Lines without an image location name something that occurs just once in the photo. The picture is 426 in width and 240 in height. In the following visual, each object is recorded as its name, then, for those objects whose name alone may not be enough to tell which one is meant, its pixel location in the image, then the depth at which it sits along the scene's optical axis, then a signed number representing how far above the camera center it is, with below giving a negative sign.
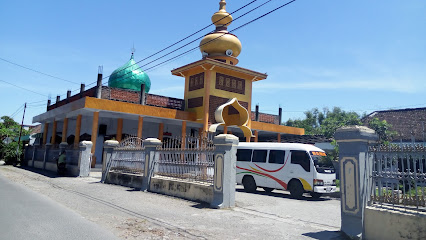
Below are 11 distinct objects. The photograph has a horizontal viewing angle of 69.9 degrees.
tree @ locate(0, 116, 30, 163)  29.39 +1.01
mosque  19.58 +3.18
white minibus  11.29 -0.48
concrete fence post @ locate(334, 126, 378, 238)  5.46 -0.28
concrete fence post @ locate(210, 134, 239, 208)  8.28 -0.49
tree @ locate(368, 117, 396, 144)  19.75 +2.27
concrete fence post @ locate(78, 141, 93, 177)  16.78 -0.70
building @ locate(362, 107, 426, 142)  23.03 +3.59
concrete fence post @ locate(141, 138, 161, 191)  11.48 -0.36
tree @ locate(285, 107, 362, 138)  48.61 +6.48
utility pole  28.73 -1.10
